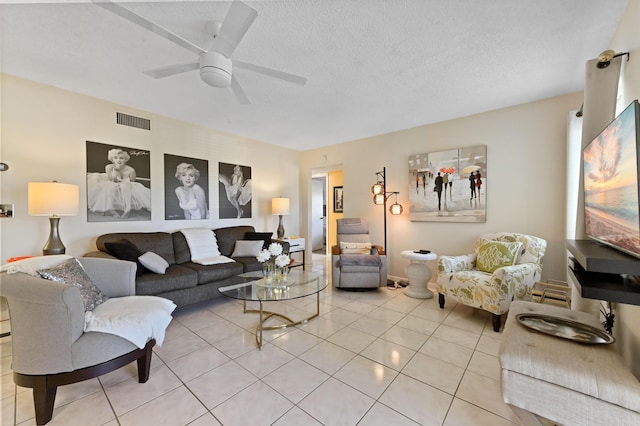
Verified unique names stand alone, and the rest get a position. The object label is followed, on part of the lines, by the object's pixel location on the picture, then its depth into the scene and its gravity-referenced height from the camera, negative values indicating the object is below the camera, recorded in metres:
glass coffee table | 2.22 -0.77
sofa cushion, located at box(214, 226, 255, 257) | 3.77 -0.42
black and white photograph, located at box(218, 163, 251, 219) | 4.17 +0.34
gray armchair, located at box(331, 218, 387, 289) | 3.51 -0.85
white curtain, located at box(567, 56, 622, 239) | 1.73 +0.79
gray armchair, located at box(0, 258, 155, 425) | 1.38 -0.72
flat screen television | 1.09 +0.14
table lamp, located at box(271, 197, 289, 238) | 4.60 +0.08
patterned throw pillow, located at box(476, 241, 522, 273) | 2.74 -0.51
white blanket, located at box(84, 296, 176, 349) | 1.54 -0.70
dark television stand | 1.07 -0.35
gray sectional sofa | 2.59 -0.70
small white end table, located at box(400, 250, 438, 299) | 3.30 -0.90
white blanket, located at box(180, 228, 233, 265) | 3.30 -0.50
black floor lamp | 3.85 +0.25
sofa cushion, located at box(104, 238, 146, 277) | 2.58 -0.43
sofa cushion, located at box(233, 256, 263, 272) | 3.33 -0.72
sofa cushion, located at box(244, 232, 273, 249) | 3.90 -0.42
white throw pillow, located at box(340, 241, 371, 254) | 3.82 -0.59
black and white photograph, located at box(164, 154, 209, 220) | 3.55 +0.34
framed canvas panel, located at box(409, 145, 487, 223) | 3.33 +0.36
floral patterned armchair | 2.38 -0.67
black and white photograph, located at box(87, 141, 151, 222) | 2.91 +0.34
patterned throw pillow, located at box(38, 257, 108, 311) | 1.64 -0.47
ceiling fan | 1.34 +1.05
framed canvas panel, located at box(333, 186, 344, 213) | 6.50 +0.30
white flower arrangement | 2.47 -0.46
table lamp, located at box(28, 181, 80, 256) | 2.25 +0.07
